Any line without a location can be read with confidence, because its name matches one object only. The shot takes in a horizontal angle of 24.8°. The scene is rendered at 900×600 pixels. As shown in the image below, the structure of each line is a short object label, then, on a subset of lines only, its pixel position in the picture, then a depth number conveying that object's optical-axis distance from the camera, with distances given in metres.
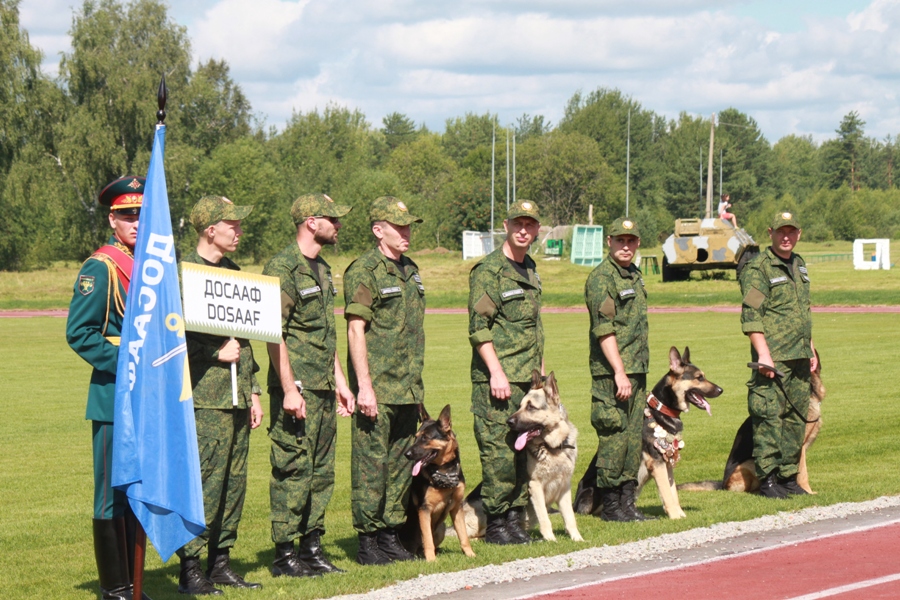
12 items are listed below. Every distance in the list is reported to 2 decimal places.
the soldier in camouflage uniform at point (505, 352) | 15.66
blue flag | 11.27
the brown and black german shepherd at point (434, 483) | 14.42
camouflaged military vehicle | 90.73
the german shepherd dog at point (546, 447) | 15.37
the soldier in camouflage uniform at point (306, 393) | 13.77
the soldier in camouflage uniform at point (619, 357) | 16.93
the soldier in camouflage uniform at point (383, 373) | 14.56
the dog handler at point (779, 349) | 18.76
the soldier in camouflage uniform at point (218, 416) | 12.76
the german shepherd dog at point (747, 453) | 19.53
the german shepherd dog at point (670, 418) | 17.37
